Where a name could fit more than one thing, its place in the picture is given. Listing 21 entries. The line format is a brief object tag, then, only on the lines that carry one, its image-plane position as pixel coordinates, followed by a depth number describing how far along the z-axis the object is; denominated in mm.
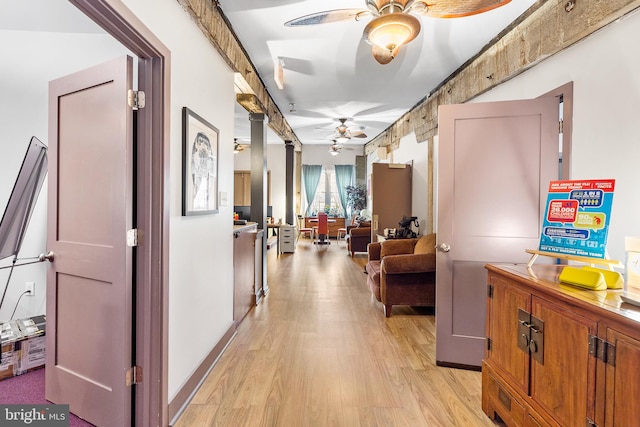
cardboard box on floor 2182
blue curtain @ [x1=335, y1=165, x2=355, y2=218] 9719
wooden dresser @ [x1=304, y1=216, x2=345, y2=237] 9477
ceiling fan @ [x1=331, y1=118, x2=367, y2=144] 6008
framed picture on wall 1900
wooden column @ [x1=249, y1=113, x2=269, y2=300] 4066
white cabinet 7160
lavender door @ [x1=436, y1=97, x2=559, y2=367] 2230
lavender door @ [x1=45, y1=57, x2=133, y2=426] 1602
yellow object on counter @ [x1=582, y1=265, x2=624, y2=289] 1301
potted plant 9127
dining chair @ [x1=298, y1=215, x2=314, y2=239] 9141
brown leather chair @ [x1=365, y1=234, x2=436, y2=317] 3318
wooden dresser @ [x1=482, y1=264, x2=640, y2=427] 1032
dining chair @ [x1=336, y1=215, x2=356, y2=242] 9352
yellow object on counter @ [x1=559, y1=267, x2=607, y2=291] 1267
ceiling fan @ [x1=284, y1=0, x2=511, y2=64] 1785
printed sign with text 1374
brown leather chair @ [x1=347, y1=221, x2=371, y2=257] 6844
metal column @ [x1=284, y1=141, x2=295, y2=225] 7344
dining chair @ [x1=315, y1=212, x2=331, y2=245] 8125
